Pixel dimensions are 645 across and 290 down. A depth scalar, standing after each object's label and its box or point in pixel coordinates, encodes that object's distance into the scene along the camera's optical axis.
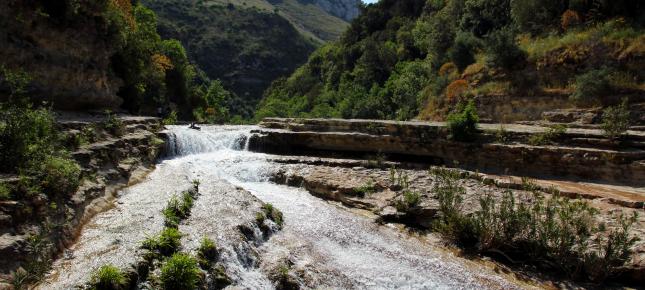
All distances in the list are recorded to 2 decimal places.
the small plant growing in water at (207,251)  7.30
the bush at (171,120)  26.77
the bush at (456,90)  24.97
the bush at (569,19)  22.58
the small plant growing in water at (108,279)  5.86
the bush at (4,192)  6.76
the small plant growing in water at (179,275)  6.25
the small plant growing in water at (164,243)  7.26
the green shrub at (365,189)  13.02
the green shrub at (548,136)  14.51
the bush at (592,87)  17.77
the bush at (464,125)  15.72
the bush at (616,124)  13.46
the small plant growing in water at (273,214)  10.50
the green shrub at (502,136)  15.25
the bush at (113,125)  14.00
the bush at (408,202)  11.50
